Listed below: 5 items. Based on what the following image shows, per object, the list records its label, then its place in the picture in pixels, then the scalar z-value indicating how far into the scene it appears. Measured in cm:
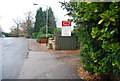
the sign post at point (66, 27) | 966
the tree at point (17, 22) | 4350
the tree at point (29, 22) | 3950
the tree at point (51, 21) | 2644
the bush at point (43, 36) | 1877
